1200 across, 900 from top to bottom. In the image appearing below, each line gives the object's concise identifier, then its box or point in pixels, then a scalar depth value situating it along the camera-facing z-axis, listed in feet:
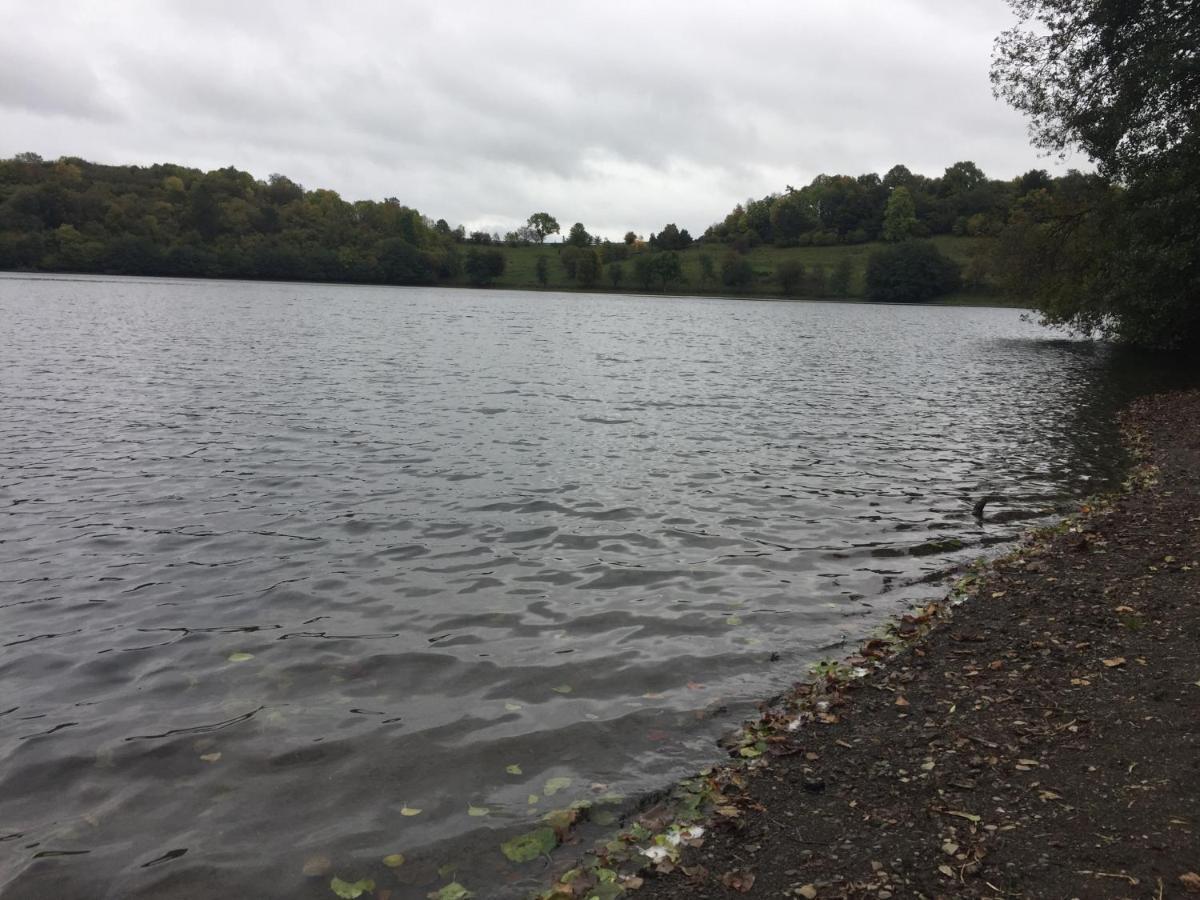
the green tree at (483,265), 619.67
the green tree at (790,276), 581.12
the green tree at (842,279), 574.97
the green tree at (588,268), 627.05
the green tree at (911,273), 546.26
